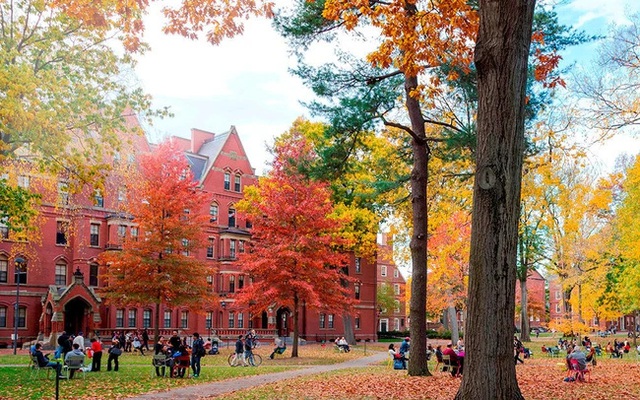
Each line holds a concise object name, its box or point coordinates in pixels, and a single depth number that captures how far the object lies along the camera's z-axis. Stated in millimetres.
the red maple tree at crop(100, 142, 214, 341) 34594
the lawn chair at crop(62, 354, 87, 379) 18953
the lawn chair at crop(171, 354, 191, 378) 20962
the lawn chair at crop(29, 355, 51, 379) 19441
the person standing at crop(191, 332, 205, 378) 21453
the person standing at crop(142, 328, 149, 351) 37375
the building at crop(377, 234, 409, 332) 83188
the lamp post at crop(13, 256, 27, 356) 35562
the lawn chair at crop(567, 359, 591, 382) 17578
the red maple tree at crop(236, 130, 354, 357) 31281
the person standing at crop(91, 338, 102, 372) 22169
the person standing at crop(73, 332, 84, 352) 23203
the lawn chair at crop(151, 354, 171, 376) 20839
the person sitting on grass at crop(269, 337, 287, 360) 33594
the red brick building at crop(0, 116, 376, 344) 44906
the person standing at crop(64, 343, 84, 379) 19288
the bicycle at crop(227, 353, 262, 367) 28325
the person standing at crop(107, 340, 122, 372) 22500
